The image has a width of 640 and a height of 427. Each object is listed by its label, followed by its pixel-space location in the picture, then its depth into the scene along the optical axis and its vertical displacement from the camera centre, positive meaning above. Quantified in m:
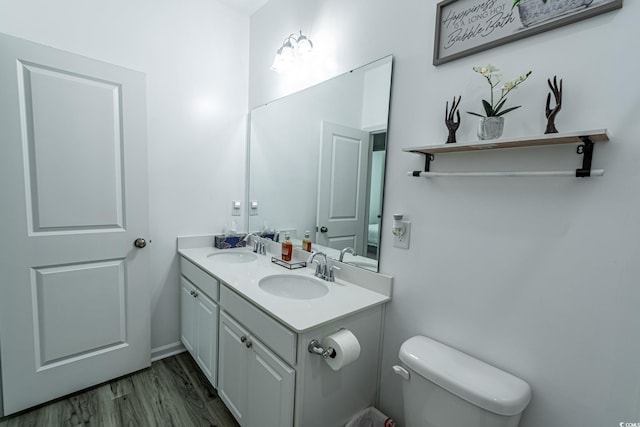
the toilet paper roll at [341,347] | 1.06 -0.60
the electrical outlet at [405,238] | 1.32 -0.21
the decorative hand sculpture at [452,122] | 1.12 +0.29
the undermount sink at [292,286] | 1.55 -0.55
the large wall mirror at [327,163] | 1.46 +0.17
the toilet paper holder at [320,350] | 1.08 -0.62
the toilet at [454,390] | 0.89 -0.65
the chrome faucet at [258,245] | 2.15 -0.46
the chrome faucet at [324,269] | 1.55 -0.44
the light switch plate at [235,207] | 2.40 -0.19
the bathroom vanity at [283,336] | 1.10 -0.70
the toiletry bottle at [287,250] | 1.84 -0.41
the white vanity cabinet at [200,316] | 1.65 -0.86
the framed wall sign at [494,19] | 0.88 +0.63
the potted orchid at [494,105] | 0.98 +0.33
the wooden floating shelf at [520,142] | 0.79 +0.18
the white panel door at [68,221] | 1.49 -0.25
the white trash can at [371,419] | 1.29 -1.06
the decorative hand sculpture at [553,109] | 0.88 +0.29
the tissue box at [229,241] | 2.22 -0.45
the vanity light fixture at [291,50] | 1.76 +0.88
